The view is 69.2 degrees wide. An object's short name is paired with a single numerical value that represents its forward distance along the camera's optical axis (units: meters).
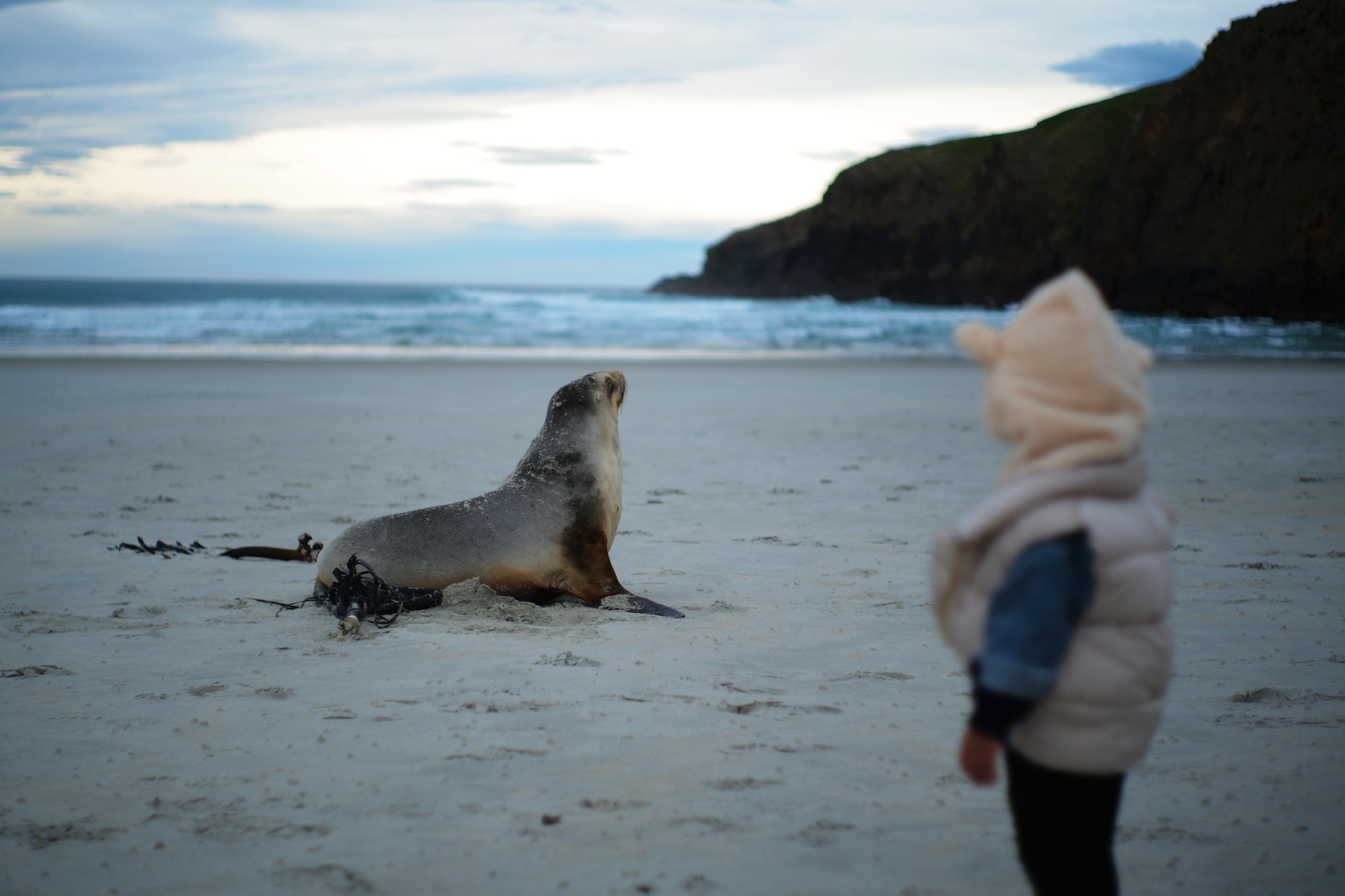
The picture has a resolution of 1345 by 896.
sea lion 4.46
